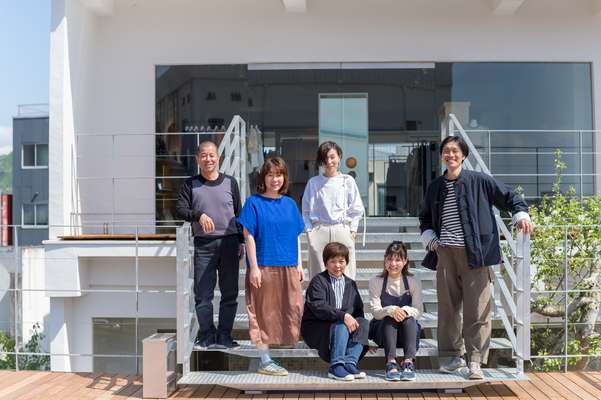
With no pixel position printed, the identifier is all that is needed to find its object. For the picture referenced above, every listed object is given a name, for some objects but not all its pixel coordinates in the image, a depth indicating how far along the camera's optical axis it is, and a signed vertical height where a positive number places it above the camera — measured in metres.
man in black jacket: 3.43 -0.22
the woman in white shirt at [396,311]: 3.43 -0.54
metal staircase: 3.39 -0.81
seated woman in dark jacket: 3.44 -0.59
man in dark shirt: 3.67 -0.23
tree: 5.19 -0.55
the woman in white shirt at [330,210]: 3.75 -0.02
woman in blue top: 3.52 -0.31
